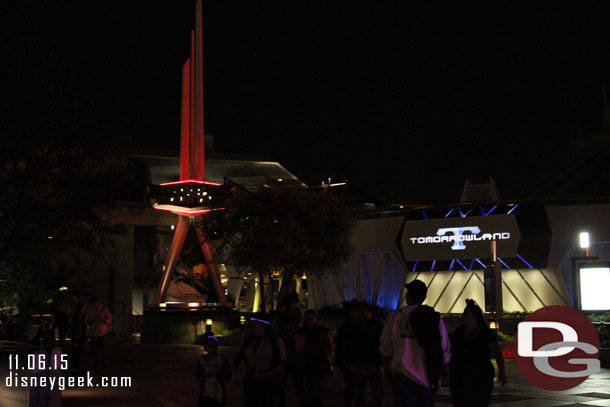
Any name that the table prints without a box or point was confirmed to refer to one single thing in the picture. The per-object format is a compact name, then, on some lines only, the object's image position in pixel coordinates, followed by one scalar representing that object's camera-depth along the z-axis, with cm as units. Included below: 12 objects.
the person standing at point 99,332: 1855
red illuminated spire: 3809
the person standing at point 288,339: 1068
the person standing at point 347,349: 1029
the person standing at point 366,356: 1015
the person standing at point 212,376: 955
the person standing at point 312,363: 1087
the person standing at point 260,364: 950
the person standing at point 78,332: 1925
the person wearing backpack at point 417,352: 773
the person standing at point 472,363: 858
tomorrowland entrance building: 3784
